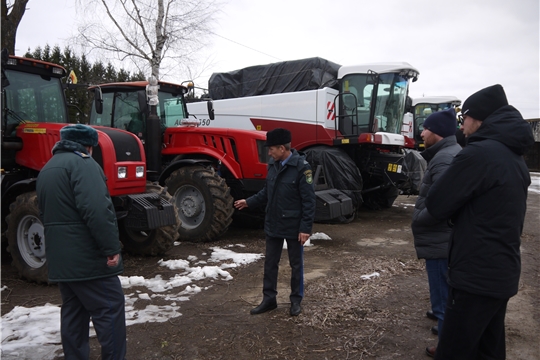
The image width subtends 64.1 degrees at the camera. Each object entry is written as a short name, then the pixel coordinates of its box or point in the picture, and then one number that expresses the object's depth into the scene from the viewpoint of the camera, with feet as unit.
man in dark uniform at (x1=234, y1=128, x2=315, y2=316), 13.10
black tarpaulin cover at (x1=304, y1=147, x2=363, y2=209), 28.43
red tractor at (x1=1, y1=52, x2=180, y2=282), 15.99
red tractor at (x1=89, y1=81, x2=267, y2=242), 22.39
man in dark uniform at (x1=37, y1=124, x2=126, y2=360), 8.80
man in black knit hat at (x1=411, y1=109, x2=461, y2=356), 10.44
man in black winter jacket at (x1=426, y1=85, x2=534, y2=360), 7.11
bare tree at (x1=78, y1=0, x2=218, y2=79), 43.91
